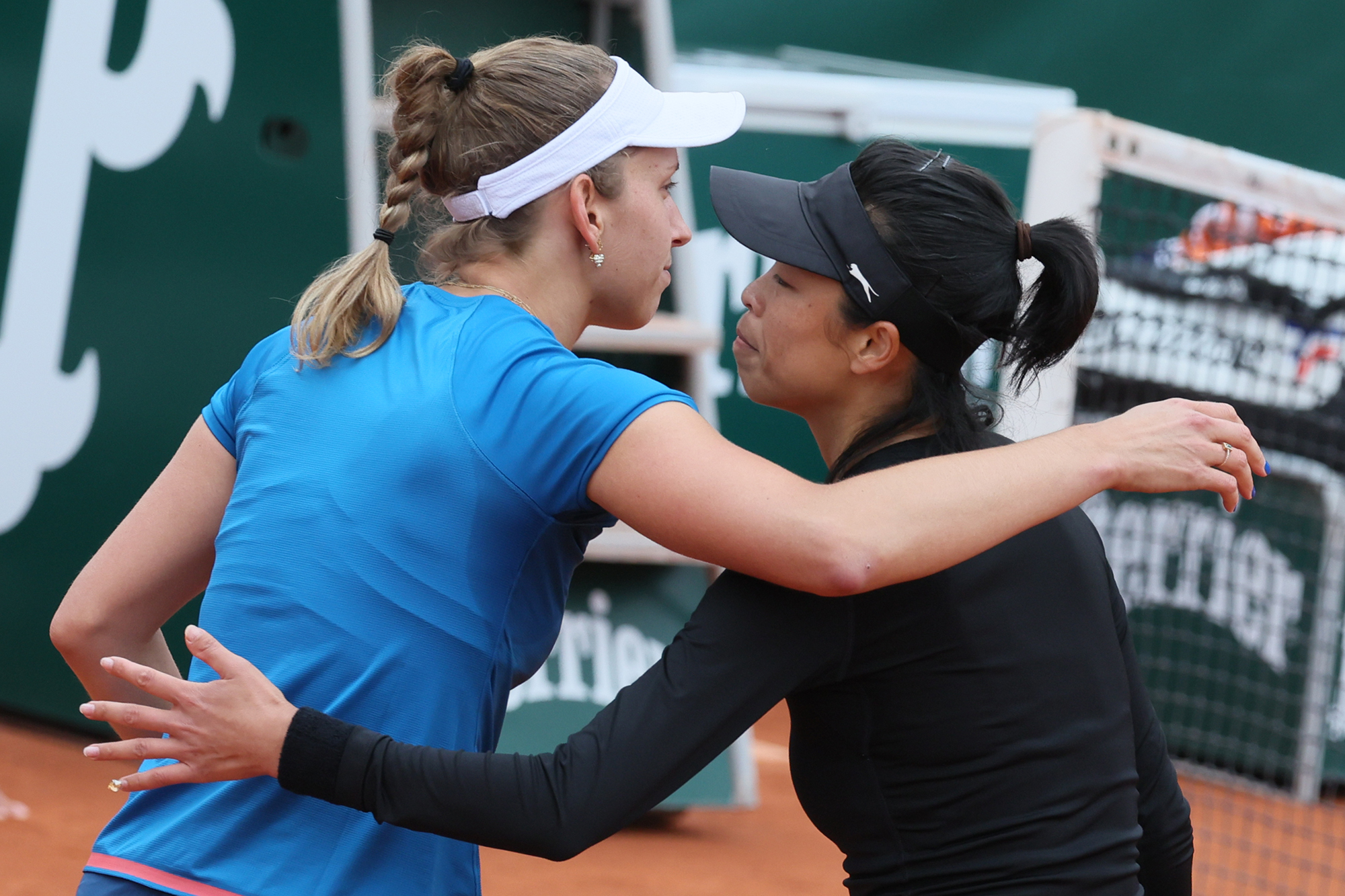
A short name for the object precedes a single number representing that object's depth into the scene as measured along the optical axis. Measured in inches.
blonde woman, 290.2
